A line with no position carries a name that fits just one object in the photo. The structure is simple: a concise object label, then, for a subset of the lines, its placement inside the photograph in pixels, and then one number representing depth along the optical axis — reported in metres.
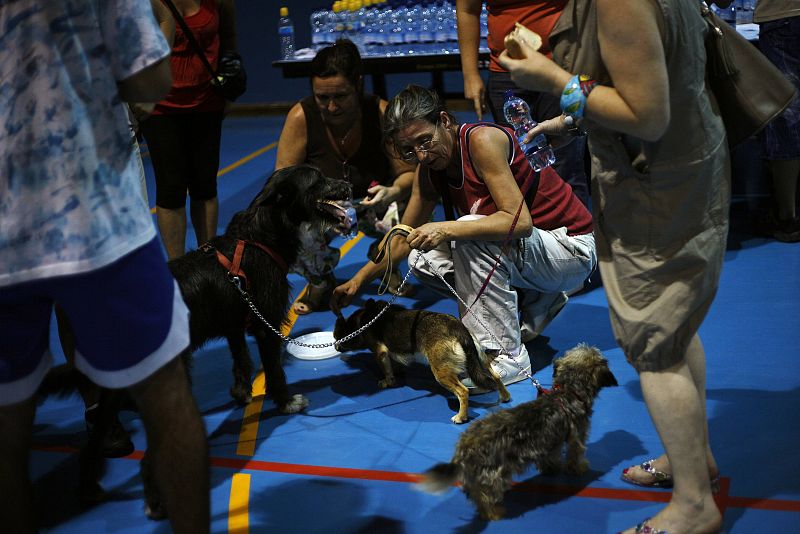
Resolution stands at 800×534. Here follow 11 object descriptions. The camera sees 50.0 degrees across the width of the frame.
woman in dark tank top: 4.17
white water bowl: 3.99
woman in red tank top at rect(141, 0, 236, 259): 4.48
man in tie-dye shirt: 1.70
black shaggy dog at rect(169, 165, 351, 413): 3.30
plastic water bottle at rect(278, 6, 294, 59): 8.34
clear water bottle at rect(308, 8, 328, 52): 7.88
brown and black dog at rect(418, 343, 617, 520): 2.59
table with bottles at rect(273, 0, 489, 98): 6.91
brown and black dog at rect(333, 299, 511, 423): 3.32
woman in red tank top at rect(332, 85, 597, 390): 3.35
